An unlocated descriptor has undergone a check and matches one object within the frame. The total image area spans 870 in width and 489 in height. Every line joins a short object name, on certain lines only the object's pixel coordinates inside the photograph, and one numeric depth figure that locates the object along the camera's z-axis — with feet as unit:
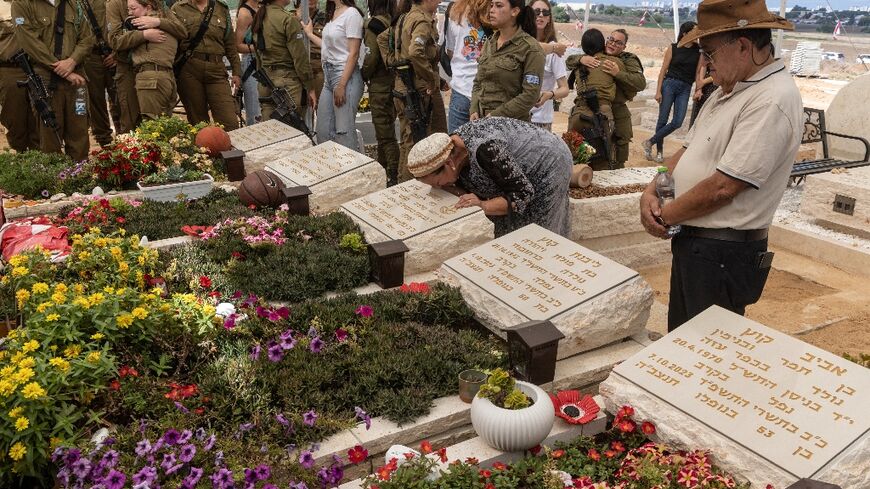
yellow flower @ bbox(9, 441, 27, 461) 9.08
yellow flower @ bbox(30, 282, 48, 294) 11.81
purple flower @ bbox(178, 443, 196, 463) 9.39
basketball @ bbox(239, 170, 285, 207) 20.57
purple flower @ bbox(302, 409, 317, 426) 10.40
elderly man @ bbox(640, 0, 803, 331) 9.87
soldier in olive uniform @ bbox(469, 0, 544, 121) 19.20
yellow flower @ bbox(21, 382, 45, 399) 9.36
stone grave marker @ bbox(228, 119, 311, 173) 25.70
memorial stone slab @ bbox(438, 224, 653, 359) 12.94
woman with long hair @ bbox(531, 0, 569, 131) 23.43
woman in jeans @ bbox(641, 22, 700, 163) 30.99
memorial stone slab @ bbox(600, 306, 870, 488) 8.94
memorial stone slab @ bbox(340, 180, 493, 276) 16.61
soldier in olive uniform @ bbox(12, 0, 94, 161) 24.91
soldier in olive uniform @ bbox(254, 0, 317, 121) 26.37
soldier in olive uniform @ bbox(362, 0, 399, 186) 25.52
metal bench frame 27.48
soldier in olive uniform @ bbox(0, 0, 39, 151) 25.21
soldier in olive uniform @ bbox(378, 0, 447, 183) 22.98
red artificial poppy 10.88
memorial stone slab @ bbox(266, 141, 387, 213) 21.27
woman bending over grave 15.06
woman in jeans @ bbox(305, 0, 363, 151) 25.45
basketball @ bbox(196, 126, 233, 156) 25.25
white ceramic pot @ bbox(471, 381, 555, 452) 9.98
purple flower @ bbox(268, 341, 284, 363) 11.75
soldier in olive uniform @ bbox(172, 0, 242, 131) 27.09
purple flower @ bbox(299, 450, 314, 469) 9.72
